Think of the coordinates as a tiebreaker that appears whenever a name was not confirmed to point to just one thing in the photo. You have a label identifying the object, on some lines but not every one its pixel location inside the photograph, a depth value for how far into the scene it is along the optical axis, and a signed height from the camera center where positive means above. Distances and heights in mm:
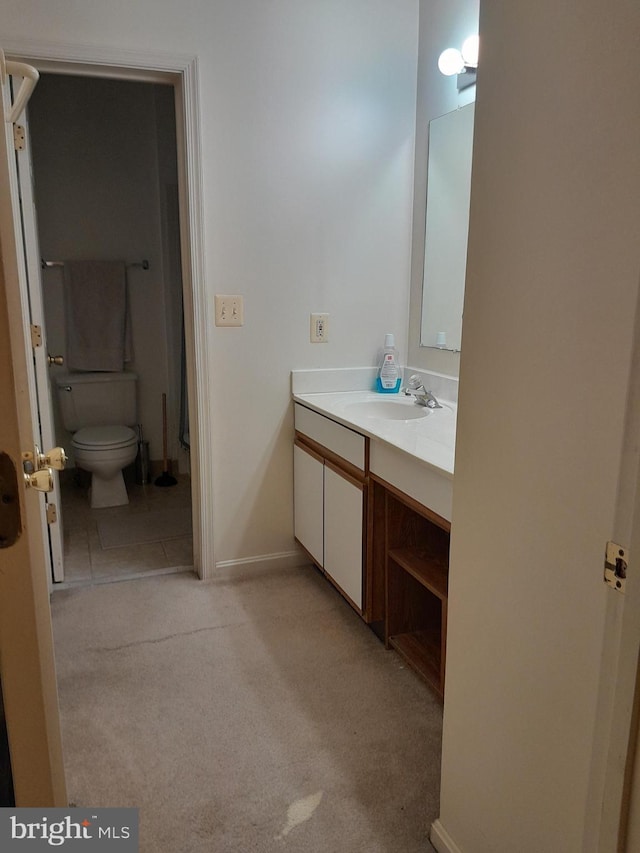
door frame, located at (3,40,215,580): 2248 +316
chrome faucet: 2465 -424
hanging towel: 3928 -187
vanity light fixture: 2262 +779
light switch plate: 2571 -104
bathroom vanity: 1888 -772
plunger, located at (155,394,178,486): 4152 -1221
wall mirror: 2406 +221
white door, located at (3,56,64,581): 2328 -78
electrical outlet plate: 2729 -187
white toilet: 3604 -851
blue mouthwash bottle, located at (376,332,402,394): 2764 -359
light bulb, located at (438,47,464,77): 2295 +782
